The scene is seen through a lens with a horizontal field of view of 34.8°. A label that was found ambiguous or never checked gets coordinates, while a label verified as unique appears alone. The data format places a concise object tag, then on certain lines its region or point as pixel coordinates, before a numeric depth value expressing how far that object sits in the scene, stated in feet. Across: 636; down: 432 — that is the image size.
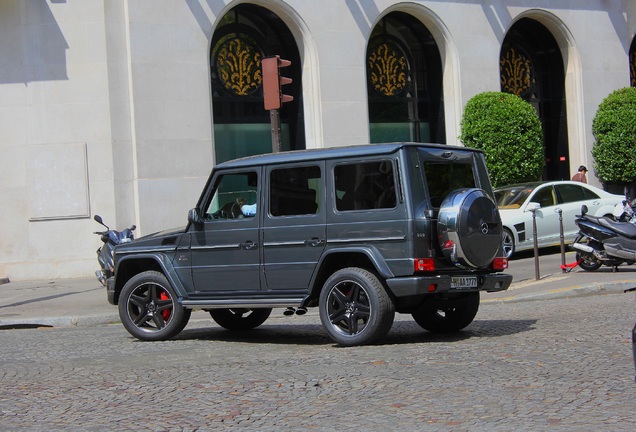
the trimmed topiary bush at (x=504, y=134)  77.46
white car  63.87
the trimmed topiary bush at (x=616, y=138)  85.05
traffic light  47.52
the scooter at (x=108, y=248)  56.18
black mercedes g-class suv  30.25
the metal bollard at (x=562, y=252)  52.85
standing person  79.61
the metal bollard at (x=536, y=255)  50.25
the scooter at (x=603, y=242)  51.19
